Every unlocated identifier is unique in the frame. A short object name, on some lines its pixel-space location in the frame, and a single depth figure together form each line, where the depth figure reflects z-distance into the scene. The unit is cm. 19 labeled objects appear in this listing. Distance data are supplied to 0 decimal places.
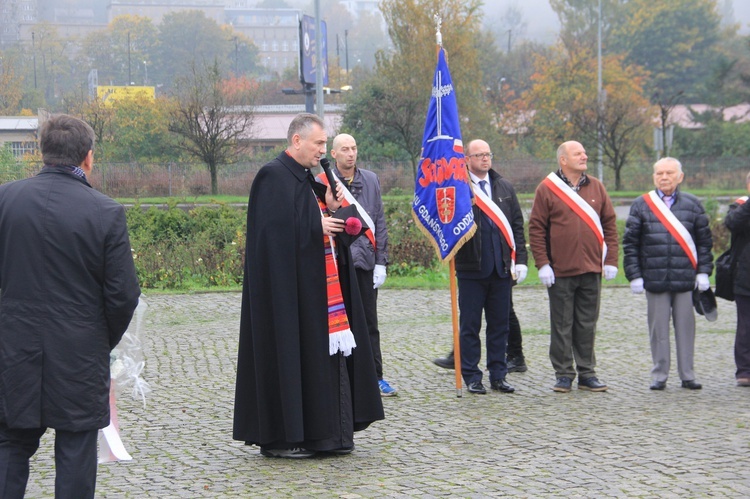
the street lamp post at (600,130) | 3919
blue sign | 2633
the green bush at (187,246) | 1627
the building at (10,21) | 10264
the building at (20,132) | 3631
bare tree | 3481
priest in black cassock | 657
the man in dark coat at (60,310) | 470
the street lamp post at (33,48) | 8879
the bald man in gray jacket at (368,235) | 832
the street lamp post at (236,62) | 10394
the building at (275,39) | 18138
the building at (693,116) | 5621
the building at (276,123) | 4820
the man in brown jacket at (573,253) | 875
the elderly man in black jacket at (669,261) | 879
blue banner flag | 855
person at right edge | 907
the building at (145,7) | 18725
